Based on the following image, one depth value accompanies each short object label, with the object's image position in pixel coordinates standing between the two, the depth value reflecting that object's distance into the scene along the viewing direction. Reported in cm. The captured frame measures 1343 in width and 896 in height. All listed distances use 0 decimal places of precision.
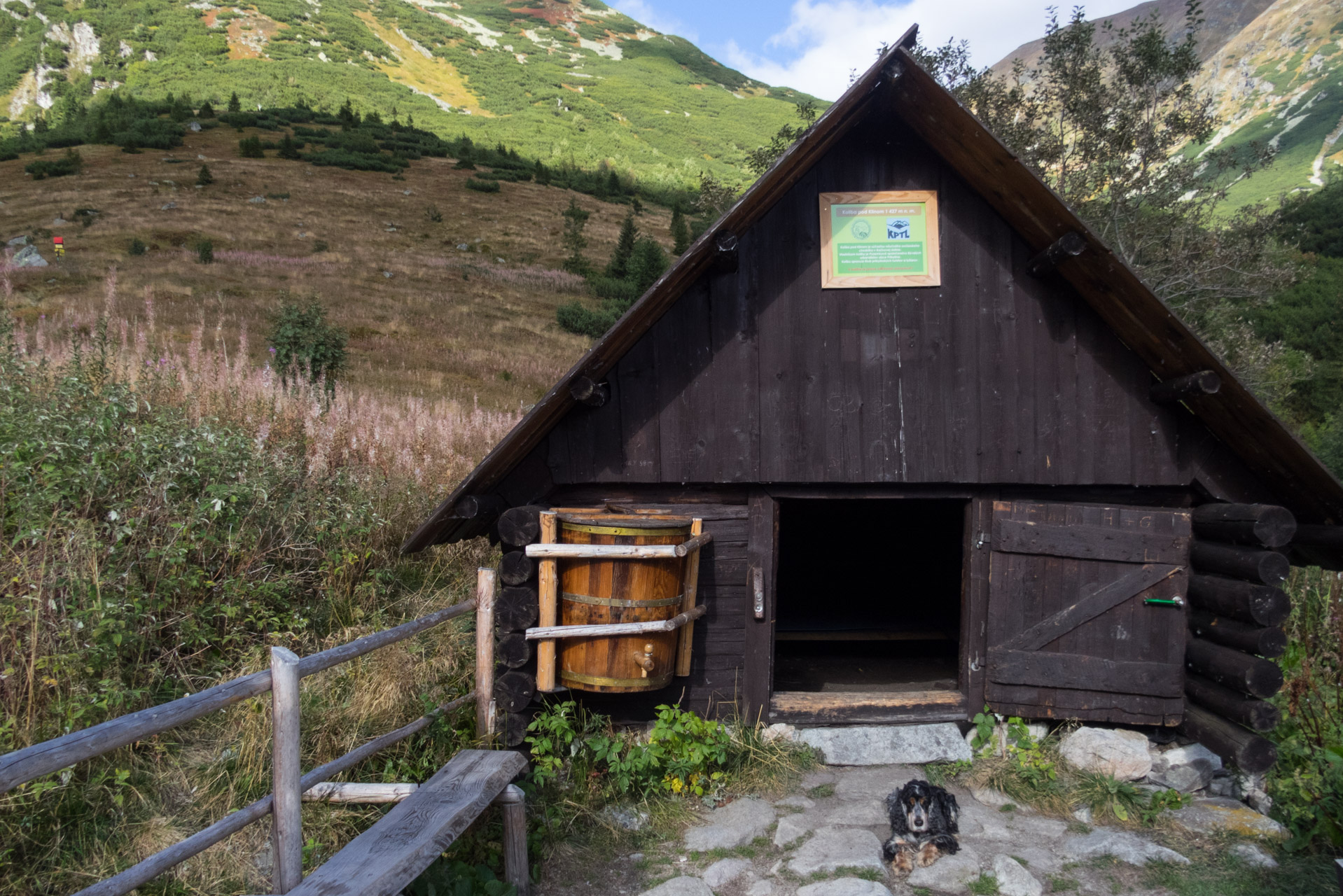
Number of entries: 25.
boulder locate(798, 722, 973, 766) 536
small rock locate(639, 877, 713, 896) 411
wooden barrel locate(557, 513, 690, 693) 454
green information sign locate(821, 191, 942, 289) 527
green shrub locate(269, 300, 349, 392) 1240
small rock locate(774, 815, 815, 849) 454
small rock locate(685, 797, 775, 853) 456
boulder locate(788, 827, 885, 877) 429
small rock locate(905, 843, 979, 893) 415
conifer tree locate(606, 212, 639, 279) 3102
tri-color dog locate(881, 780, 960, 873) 432
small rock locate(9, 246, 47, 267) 2058
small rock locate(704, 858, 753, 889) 423
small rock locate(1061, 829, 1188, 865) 438
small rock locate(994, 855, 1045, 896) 407
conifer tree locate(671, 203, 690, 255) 3422
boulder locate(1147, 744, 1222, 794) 520
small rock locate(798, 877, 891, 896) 404
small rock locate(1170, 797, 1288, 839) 462
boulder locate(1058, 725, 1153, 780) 516
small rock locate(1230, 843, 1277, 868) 430
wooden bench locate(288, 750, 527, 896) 286
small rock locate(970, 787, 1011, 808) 496
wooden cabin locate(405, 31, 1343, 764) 513
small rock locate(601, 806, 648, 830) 474
